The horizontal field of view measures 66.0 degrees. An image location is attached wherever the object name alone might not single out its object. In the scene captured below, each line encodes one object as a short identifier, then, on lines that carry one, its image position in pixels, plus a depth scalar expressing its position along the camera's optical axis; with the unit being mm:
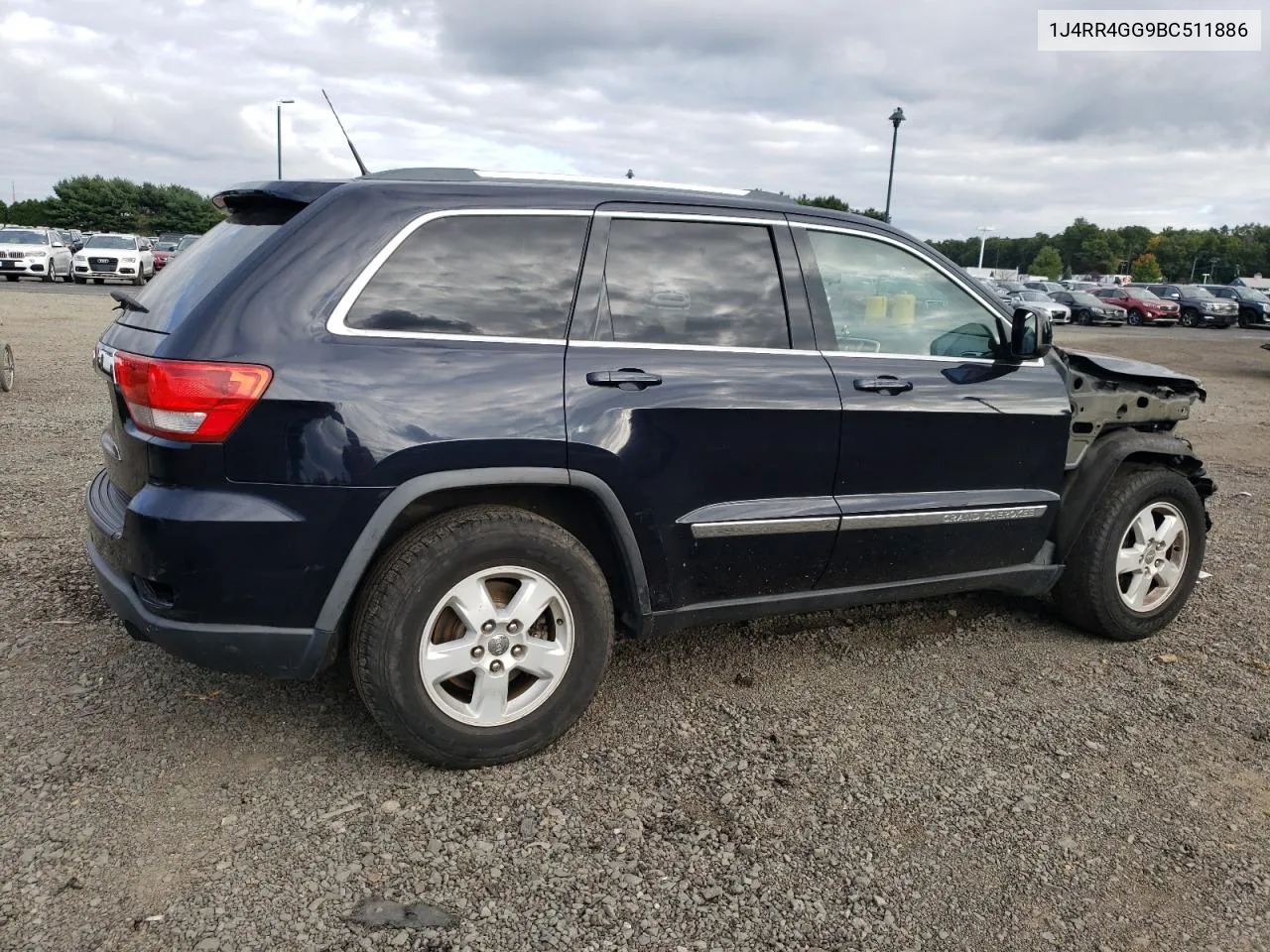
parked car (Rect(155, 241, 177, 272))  33025
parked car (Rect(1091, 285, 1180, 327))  37781
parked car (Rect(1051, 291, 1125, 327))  37406
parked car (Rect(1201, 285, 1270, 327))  32812
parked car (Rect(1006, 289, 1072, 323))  35031
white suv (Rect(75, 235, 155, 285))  30281
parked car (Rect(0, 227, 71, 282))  29625
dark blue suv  2781
